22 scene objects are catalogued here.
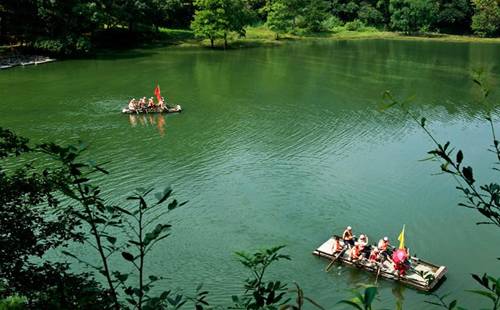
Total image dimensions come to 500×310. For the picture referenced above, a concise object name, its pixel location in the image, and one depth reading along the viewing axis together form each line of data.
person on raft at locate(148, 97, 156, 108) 27.75
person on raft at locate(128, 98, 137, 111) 27.86
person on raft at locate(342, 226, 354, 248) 14.27
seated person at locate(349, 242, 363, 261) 13.80
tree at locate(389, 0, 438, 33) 64.19
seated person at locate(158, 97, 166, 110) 27.94
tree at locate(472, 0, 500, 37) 62.66
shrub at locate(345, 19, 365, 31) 67.62
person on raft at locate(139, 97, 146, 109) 27.88
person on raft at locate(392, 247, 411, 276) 12.99
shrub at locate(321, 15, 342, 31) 66.81
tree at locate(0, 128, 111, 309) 7.48
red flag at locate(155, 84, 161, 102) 28.00
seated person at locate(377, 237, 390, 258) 13.69
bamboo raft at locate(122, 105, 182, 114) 27.72
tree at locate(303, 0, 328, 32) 63.50
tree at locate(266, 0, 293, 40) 58.53
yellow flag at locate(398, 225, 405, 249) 13.48
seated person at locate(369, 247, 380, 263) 13.55
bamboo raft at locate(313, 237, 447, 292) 12.99
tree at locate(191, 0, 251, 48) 49.91
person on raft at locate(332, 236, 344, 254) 13.98
